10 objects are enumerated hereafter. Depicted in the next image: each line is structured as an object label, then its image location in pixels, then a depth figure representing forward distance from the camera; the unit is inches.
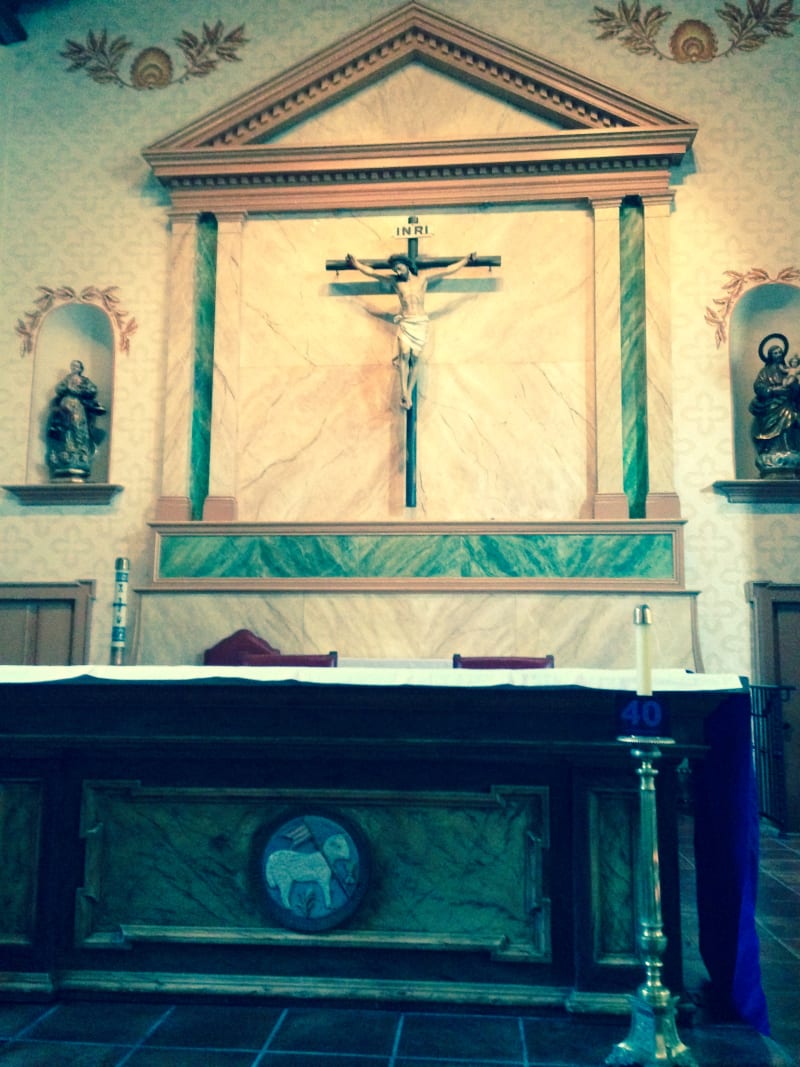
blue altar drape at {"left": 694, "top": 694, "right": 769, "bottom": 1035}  105.3
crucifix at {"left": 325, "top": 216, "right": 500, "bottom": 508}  249.3
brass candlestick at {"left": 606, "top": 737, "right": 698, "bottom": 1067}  90.6
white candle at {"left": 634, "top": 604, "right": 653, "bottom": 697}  92.1
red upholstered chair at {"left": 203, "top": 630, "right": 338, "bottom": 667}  232.8
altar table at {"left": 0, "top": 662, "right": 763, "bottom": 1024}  105.5
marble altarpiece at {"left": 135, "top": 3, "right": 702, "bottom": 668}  242.2
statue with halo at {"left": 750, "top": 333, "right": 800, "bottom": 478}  247.4
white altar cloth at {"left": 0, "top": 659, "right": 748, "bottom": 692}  103.2
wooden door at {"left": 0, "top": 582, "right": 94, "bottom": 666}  259.1
